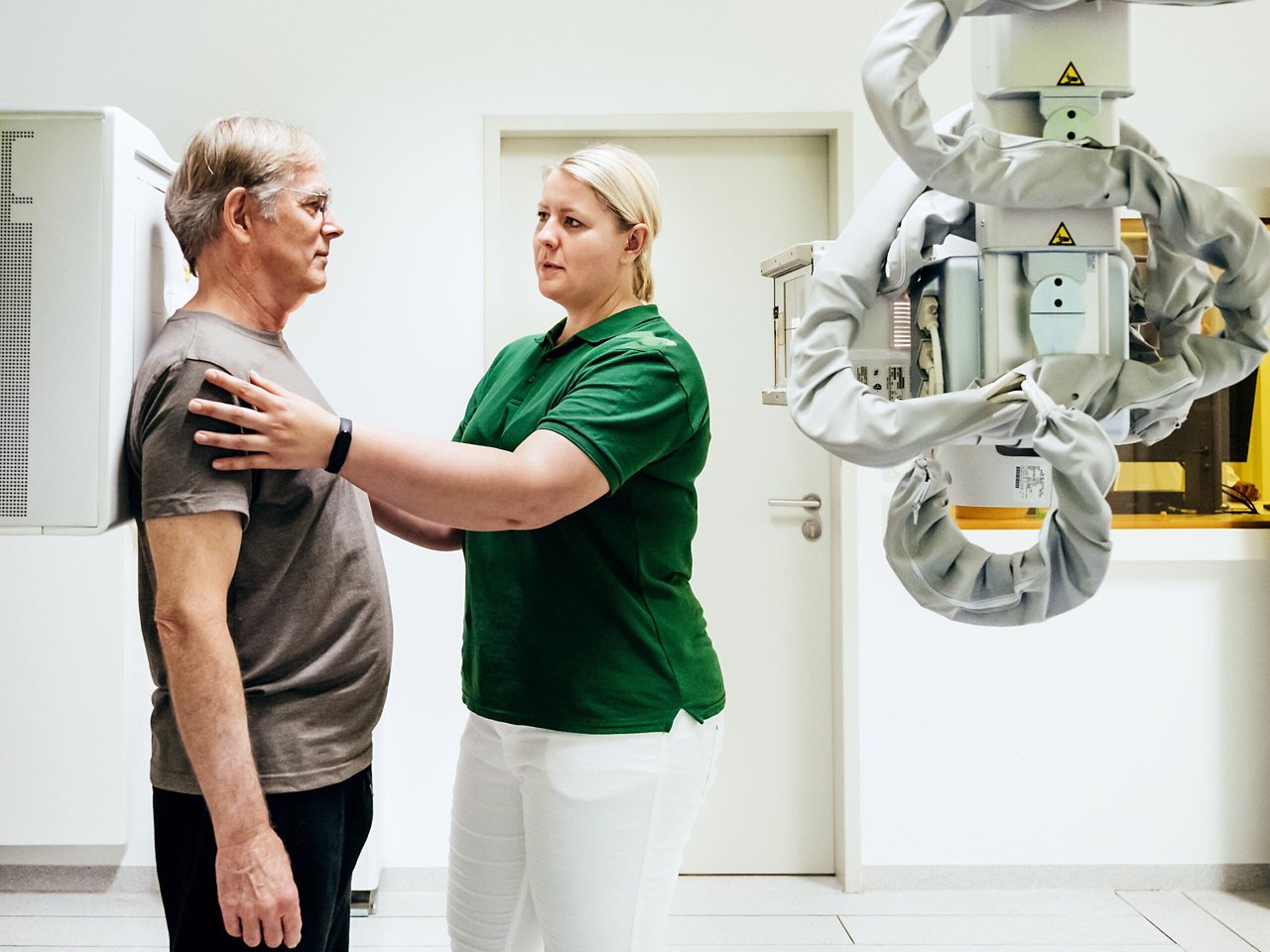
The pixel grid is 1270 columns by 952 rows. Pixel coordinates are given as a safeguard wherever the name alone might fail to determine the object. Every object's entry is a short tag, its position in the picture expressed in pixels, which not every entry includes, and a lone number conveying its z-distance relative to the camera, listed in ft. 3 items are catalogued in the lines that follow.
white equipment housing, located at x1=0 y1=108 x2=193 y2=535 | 3.86
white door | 9.69
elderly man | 3.67
